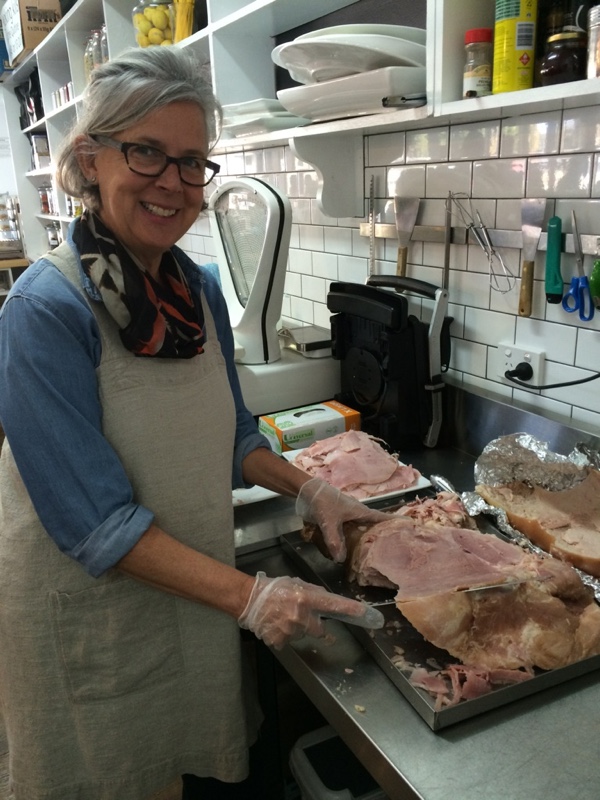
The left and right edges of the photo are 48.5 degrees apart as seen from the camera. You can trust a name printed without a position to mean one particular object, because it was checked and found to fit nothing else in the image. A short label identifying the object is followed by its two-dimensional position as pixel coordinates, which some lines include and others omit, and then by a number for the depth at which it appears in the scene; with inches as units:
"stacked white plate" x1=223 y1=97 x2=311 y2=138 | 65.2
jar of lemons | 83.7
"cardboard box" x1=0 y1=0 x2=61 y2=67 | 134.9
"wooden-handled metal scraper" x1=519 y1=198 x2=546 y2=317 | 51.3
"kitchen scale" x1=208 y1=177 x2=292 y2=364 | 63.7
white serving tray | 51.3
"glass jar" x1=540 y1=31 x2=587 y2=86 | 40.6
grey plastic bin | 49.6
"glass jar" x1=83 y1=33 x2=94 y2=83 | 111.6
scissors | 48.8
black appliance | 59.1
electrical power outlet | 55.1
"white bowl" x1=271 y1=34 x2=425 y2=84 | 48.3
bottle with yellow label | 41.8
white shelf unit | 44.7
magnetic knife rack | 48.1
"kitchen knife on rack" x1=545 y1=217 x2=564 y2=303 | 49.6
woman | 33.4
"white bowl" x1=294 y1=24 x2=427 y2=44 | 49.5
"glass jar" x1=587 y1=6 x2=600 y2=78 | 38.0
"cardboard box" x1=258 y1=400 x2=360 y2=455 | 60.4
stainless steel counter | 27.4
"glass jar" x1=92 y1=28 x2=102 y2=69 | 108.2
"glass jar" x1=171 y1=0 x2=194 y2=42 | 78.3
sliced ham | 51.8
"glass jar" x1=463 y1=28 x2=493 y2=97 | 43.1
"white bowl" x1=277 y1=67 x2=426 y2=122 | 48.1
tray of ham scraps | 31.6
